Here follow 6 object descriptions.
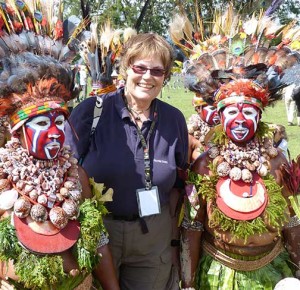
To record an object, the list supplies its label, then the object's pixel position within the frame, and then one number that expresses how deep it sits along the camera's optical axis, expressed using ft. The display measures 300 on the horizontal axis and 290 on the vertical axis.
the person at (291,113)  37.26
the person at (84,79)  36.14
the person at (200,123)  14.63
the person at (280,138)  14.34
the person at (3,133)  10.94
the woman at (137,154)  10.06
